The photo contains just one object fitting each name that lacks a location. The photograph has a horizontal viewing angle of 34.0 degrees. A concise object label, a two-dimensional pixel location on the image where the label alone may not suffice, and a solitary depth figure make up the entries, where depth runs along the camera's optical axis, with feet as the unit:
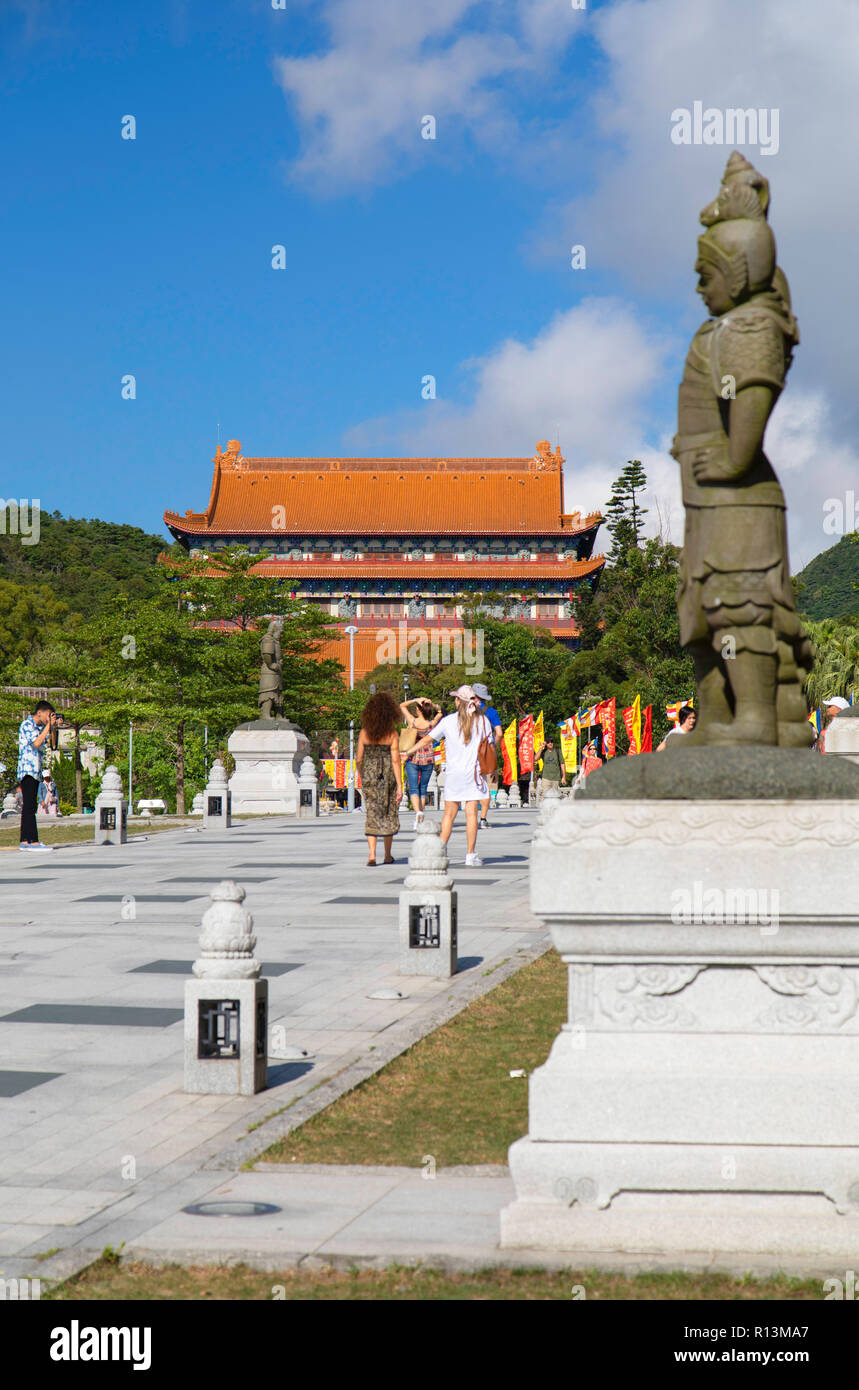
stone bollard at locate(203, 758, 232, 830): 79.51
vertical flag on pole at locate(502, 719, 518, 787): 132.57
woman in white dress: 47.78
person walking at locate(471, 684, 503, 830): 79.05
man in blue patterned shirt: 59.67
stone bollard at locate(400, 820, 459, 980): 30.07
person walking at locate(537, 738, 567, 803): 114.30
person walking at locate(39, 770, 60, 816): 143.02
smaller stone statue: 108.58
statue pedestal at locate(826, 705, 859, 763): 55.83
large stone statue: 16.56
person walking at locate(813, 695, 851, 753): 71.48
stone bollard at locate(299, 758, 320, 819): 98.53
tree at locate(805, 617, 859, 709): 138.10
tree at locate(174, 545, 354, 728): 131.54
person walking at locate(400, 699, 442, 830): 57.93
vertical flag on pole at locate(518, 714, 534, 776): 136.67
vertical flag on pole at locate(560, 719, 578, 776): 124.36
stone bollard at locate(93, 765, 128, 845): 67.36
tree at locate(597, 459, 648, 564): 219.82
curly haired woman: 49.42
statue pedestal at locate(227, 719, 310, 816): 106.11
